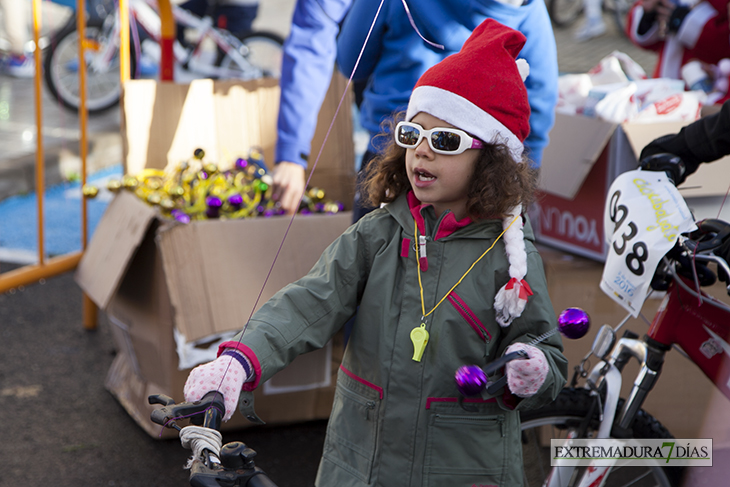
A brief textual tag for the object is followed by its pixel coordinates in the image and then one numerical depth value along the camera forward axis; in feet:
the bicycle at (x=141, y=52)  22.06
